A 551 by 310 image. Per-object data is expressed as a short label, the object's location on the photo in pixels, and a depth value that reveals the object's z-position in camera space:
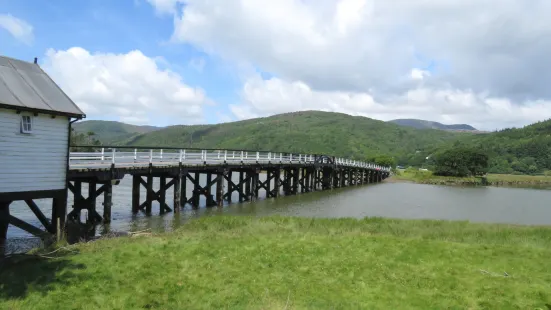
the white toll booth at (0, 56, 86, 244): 15.53
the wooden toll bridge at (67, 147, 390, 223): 22.67
